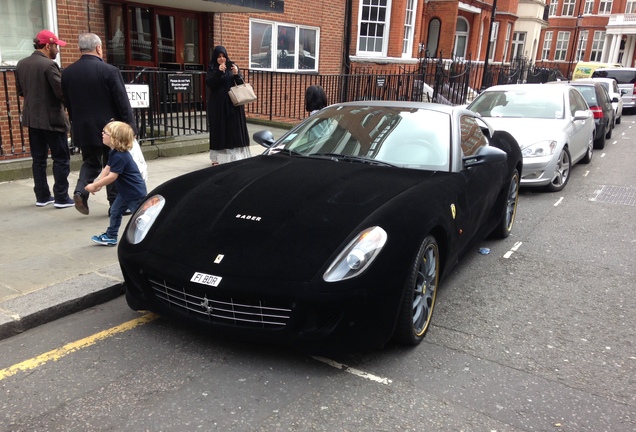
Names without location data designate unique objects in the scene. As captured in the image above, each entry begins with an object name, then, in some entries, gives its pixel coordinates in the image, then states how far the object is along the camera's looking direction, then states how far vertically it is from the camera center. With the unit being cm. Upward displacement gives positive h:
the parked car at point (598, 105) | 1279 -51
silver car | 808 -67
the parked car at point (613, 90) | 1780 -17
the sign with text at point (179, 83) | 865 -34
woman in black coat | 718 -69
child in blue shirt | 466 -103
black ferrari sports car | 296 -101
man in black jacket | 539 -43
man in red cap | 563 -60
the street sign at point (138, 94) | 786 -51
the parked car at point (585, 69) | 2769 +71
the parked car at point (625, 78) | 2416 +33
